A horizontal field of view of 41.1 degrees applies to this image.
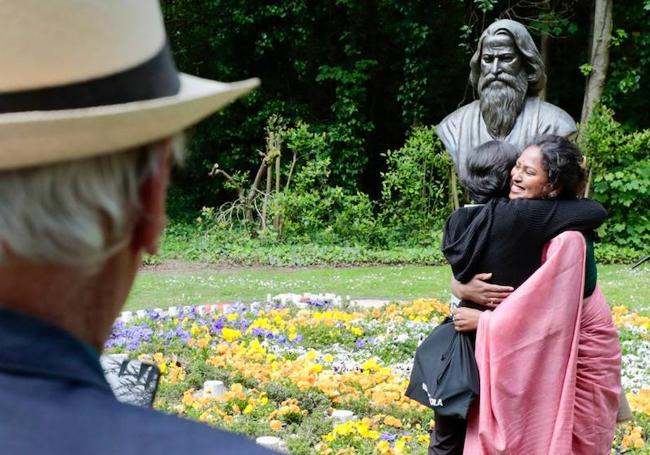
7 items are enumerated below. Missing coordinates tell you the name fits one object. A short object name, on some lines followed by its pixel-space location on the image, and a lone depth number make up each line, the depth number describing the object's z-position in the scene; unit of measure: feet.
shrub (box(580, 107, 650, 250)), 47.03
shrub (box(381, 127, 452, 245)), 49.34
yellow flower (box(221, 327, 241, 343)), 22.03
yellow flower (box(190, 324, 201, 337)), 22.39
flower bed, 15.64
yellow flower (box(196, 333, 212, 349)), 21.07
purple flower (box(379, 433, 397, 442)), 14.87
